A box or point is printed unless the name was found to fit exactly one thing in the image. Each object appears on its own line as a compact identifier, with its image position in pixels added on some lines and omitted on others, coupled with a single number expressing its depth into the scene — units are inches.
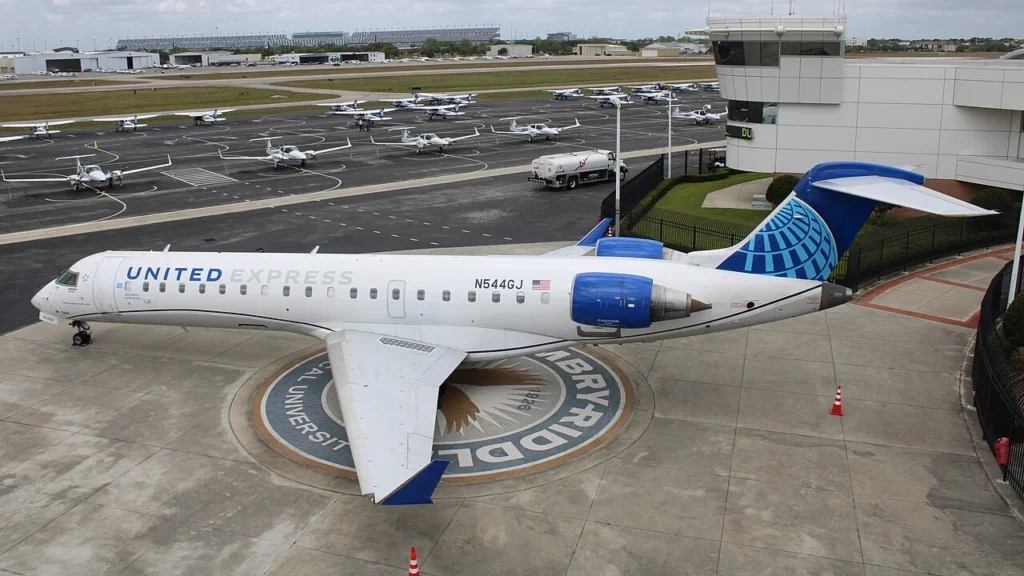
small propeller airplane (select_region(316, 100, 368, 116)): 3891.5
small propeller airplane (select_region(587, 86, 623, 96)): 4613.7
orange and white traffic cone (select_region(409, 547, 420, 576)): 523.2
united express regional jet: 758.5
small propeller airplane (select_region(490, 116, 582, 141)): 2935.5
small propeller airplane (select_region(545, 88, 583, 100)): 4677.7
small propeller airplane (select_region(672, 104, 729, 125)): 3457.2
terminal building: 1448.1
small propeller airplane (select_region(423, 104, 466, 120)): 3764.8
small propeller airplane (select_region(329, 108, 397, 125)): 3485.2
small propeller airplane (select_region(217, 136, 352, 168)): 2386.8
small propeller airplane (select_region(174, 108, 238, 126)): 3663.9
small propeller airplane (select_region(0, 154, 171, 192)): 2087.8
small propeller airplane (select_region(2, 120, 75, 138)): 3253.0
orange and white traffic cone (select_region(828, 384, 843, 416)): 797.2
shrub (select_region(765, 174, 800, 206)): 1659.9
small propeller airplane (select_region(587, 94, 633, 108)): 4231.1
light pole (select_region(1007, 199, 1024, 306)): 954.0
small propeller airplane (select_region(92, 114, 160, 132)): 3489.2
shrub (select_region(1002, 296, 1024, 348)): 880.9
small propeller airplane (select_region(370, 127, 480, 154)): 2696.9
